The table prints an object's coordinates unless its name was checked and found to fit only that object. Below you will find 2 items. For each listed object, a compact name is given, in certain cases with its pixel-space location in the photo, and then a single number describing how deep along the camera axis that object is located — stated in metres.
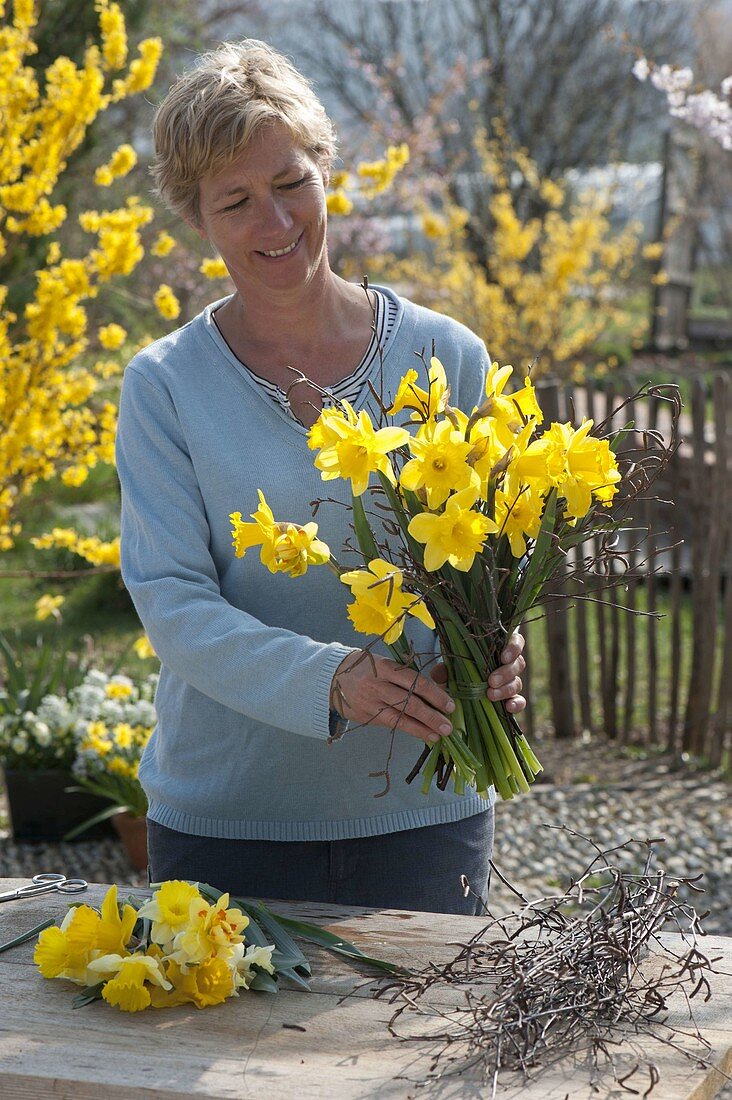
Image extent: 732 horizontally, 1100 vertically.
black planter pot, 4.21
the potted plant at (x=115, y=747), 3.88
